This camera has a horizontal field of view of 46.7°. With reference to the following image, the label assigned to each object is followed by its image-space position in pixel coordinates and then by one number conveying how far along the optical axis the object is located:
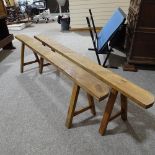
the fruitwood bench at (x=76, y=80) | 1.40
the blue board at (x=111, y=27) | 2.43
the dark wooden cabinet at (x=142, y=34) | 2.30
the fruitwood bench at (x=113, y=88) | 1.25
